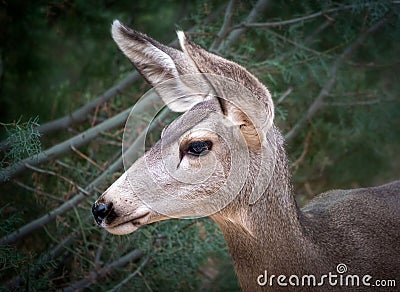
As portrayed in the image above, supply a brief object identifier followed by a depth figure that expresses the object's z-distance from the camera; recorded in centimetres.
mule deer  630
